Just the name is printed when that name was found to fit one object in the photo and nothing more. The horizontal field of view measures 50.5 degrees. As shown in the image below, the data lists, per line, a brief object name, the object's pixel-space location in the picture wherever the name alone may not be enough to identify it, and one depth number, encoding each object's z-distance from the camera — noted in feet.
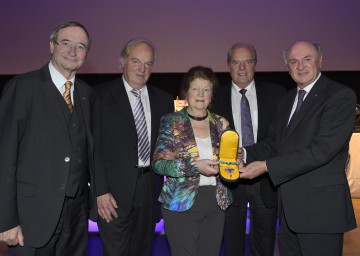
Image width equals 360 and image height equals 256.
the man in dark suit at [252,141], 8.23
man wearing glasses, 5.31
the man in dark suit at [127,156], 7.28
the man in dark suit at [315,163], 6.37
